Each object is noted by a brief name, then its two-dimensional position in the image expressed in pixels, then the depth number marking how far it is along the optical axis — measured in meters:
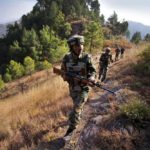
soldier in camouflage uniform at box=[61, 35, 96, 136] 2.83
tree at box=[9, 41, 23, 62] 30.56
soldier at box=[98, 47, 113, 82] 6.06
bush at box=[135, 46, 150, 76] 5.34
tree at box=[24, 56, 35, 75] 23.44
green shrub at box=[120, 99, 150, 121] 3.04
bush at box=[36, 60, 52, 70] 22.71
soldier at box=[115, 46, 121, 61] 12.22
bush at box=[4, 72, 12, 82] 25.07
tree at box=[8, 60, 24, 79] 24.16
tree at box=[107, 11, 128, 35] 42.95
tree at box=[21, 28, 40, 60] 28.39
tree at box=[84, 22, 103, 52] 24.44
